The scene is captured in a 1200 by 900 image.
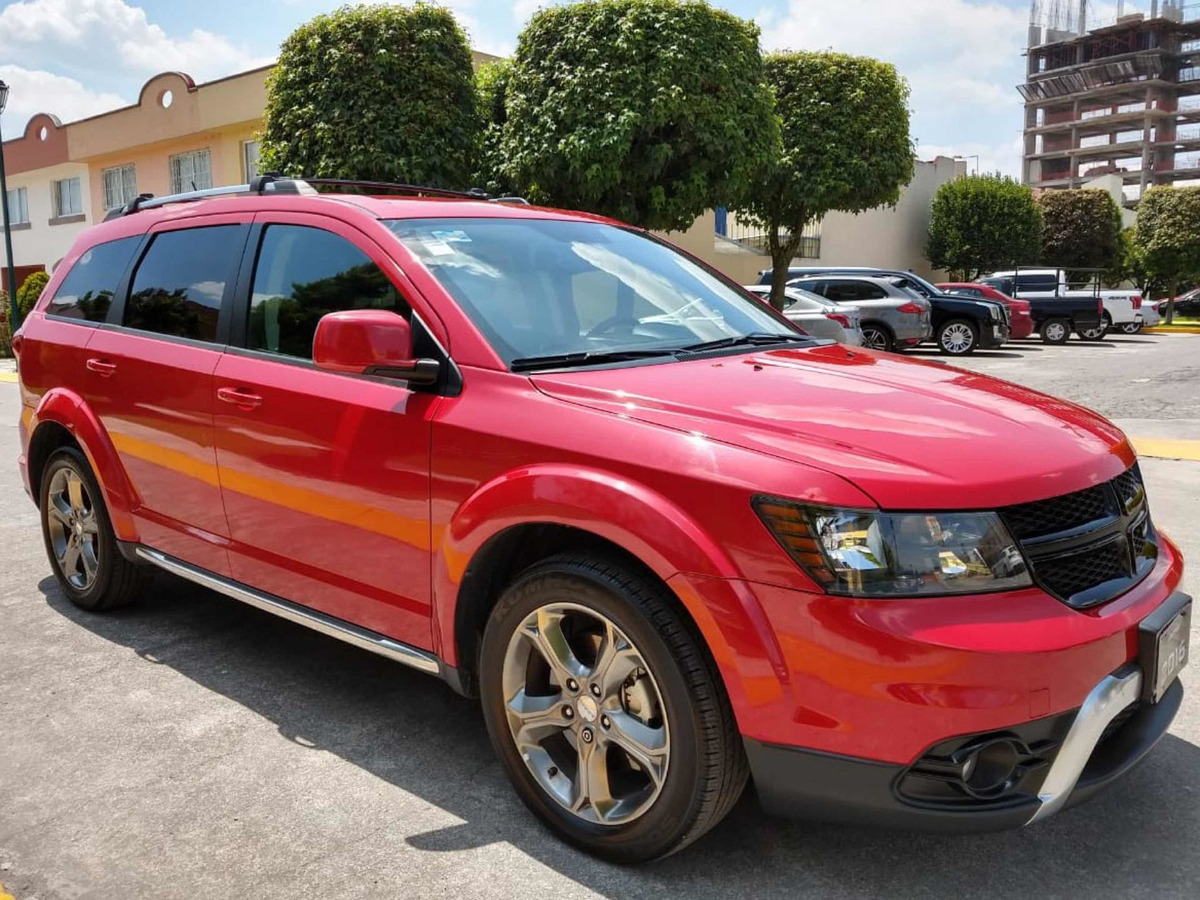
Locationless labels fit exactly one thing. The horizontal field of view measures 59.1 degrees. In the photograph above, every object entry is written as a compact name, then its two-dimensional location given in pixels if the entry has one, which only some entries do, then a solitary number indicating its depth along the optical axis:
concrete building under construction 107.69
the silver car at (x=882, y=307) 19.34
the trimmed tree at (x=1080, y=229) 41.62
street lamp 21.23
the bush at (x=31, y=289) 24.02
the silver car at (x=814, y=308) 16.53
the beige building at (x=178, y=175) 24.20
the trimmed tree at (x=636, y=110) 12.67
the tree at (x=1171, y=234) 36.44
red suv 2.25
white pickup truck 25.11
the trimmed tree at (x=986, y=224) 36.78
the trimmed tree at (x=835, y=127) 19.58
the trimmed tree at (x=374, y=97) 13.55
